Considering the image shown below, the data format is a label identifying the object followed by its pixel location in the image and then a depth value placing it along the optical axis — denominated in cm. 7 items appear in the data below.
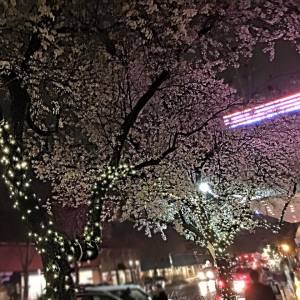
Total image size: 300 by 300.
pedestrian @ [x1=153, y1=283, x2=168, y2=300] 1000
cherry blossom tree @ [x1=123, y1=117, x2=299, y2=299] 1605
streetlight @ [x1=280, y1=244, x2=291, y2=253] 2041
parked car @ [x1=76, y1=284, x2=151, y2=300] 844
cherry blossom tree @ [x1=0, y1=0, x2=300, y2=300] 776
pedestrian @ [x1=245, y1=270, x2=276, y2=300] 759
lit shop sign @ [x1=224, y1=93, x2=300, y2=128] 1527
